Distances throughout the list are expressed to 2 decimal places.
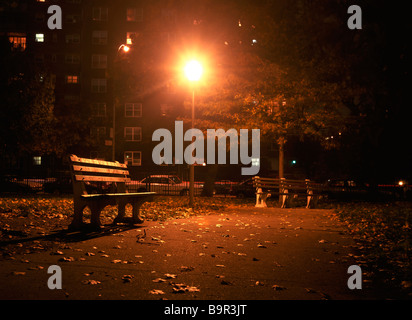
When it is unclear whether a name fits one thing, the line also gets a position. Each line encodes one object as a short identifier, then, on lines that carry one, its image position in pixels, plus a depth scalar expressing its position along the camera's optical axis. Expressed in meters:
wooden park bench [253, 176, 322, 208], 19.50
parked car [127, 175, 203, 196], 33.39
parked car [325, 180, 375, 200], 27.68
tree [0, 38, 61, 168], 32.94
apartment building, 64.19
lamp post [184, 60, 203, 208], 17.39
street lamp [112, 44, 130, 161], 29.49
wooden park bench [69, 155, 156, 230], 8.54
